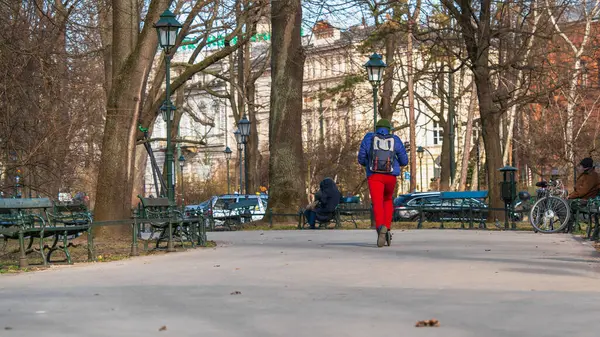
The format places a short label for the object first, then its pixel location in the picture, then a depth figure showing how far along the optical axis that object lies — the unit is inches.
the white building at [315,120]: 1498.5
